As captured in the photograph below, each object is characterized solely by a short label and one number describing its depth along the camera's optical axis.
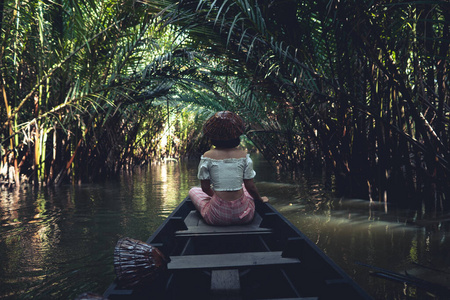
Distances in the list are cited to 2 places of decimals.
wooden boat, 1.88
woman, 3.04
